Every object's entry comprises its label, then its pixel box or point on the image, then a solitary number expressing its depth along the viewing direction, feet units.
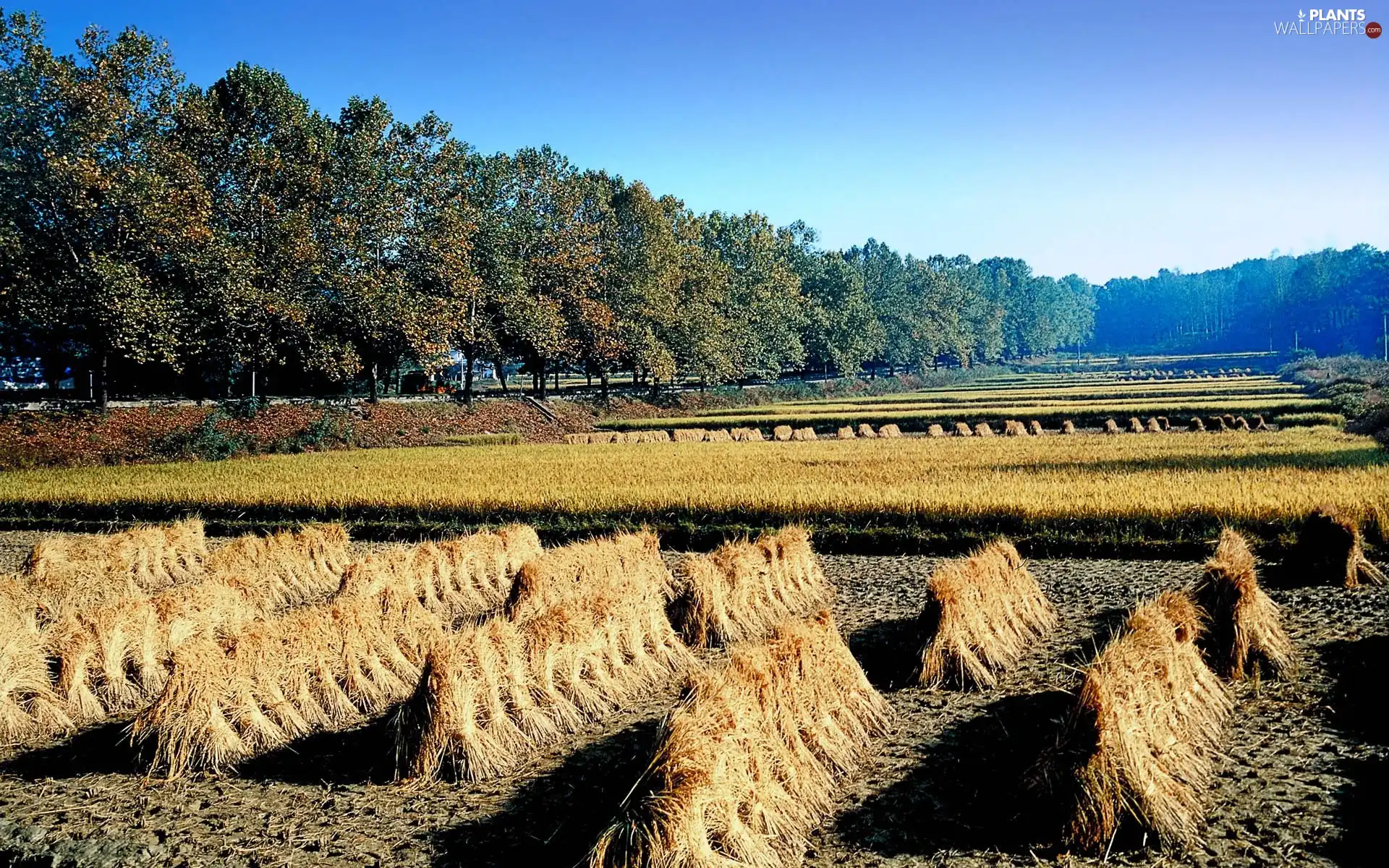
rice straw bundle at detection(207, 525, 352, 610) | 40.52
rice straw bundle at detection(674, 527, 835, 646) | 33.71
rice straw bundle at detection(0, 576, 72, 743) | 25.34
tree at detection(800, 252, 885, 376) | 255.50
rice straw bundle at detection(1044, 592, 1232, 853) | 18.28
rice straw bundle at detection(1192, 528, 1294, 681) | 28.12
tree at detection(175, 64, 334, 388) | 101.24
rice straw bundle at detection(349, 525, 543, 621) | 38.60
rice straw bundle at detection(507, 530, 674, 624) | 32.14
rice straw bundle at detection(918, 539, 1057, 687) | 28.43
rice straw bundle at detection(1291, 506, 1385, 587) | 38.50
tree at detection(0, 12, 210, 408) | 87.30
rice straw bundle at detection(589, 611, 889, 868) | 16.63
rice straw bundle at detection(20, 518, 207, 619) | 39.11
